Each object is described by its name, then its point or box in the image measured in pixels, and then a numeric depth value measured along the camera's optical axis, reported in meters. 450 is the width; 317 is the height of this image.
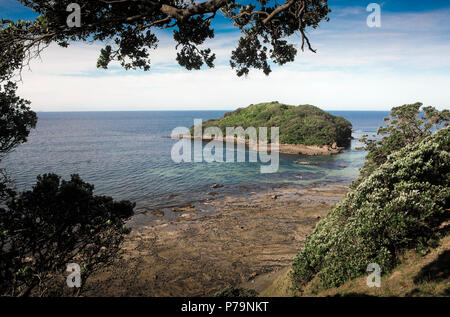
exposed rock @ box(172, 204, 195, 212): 30.65
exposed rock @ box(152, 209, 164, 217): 28.89
